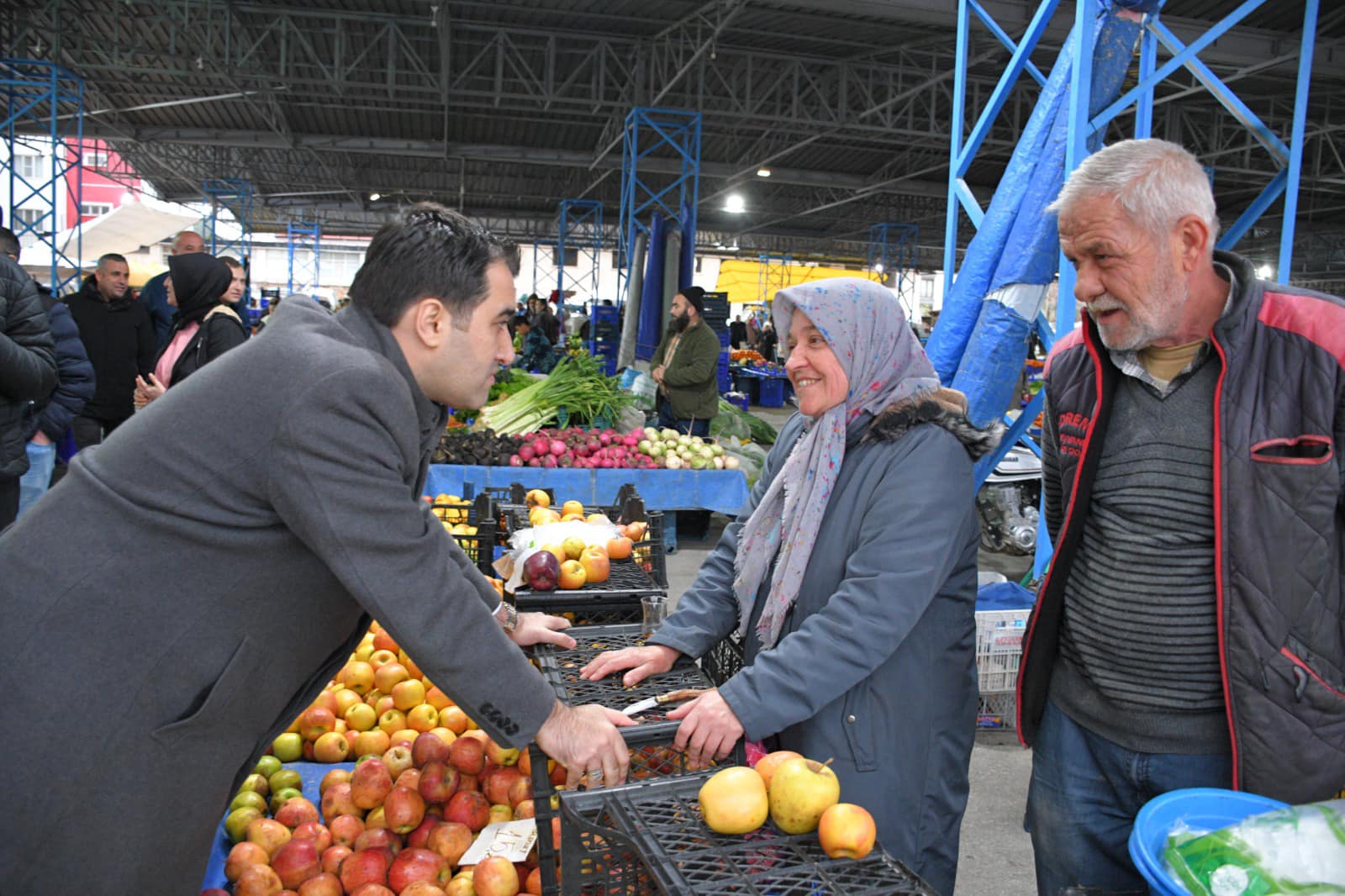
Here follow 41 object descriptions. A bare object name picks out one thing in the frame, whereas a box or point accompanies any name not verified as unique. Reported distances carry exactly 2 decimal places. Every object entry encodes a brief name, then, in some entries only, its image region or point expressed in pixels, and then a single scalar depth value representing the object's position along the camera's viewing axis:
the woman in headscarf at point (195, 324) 4.21
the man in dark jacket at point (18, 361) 3.65
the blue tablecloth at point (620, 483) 6.62
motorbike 7.08
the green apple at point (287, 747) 2.57
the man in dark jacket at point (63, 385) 4.66
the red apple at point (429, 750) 2.27
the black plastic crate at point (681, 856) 1.28
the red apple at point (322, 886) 1.91
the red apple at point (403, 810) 2.10
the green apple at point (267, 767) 2.40
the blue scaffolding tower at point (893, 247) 26.81
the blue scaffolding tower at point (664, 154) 12.56
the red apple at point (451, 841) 2.02
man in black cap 7.68
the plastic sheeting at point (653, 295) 11.54
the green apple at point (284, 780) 2.36
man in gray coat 1.35
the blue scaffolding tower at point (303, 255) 32.72
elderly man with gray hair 1.59
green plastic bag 1.22
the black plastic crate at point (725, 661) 2.33
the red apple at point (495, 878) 1.87
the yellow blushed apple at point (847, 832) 1.33
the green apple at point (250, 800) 2.21
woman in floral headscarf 1.77
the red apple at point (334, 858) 2.00
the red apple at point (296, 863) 1.96
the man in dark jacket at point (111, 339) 6.54
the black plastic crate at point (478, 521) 2.93
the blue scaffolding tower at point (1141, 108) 3.53
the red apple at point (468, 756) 2.23
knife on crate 1.78
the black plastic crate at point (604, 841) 1.42
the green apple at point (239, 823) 2.12
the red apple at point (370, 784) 2.22
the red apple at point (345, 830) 2.12
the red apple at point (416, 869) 1.94
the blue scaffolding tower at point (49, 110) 12.85
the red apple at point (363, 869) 1.94
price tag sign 1.95
